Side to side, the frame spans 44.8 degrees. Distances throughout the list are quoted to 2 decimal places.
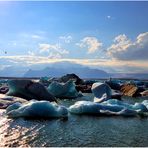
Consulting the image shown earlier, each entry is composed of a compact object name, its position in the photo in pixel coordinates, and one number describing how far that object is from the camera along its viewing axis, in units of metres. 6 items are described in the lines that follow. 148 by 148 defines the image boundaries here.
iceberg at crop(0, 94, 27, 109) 14.54
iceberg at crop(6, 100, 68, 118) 12.21
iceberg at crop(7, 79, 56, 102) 18.62
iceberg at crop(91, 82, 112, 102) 18.56
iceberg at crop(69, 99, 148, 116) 13.57
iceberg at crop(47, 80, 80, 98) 23.60
